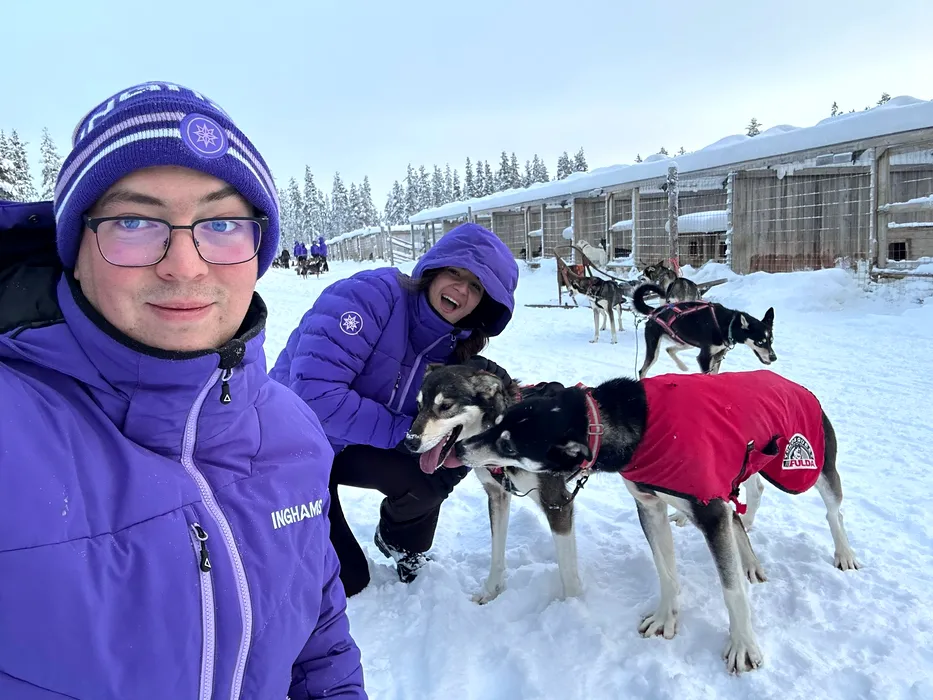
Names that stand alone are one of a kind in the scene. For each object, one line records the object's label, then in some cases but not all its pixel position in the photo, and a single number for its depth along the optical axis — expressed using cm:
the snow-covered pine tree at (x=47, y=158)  4028
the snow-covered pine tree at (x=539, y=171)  6495
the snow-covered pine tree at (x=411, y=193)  6538
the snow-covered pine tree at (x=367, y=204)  7125
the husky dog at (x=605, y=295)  860
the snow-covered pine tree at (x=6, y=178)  2314
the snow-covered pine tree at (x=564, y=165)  6519
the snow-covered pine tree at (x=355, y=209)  7012
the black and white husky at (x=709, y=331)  575
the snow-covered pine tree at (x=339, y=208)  7088
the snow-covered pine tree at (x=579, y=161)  6650
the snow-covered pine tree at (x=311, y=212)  7412
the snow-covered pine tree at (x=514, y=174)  6038
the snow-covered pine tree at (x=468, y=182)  6390
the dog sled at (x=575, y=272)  1009
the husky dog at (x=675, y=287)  868
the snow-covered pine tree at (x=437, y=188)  6656
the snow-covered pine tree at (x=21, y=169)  2953
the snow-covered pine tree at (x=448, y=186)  6800
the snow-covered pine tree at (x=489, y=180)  6094
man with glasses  76
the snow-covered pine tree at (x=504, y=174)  6007
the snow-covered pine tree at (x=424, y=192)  6531
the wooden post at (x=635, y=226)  1441
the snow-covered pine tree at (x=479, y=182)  6207
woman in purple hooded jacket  245
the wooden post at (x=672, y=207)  1200
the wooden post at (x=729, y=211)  1216
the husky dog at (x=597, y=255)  1566
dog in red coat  209
